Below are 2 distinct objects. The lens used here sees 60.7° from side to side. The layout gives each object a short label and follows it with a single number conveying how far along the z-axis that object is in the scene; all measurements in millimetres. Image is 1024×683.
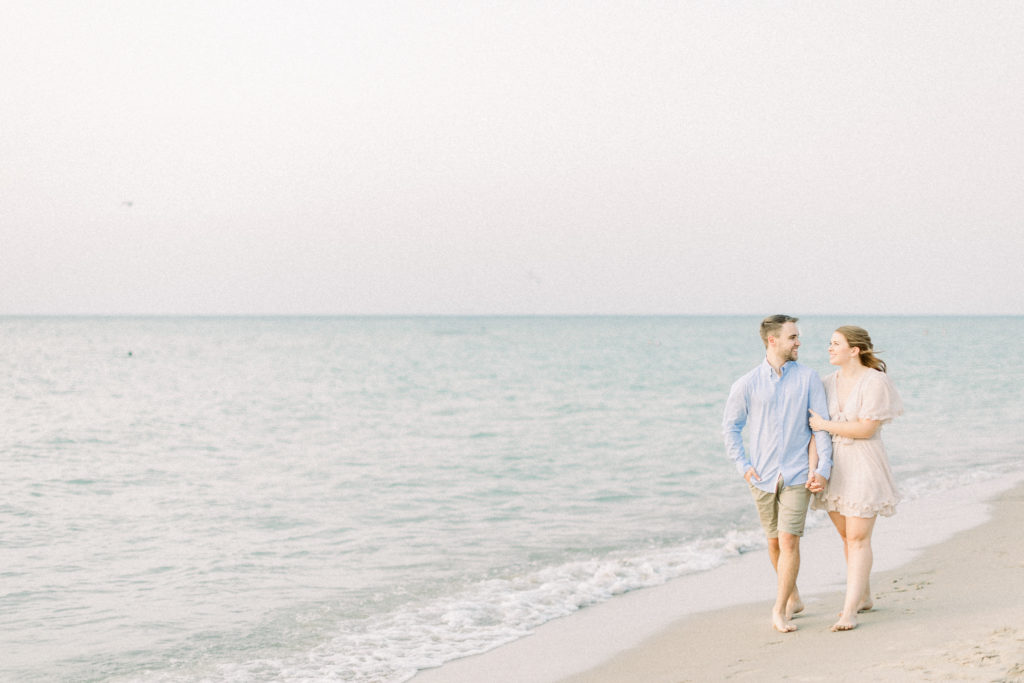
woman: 5324
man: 5508
